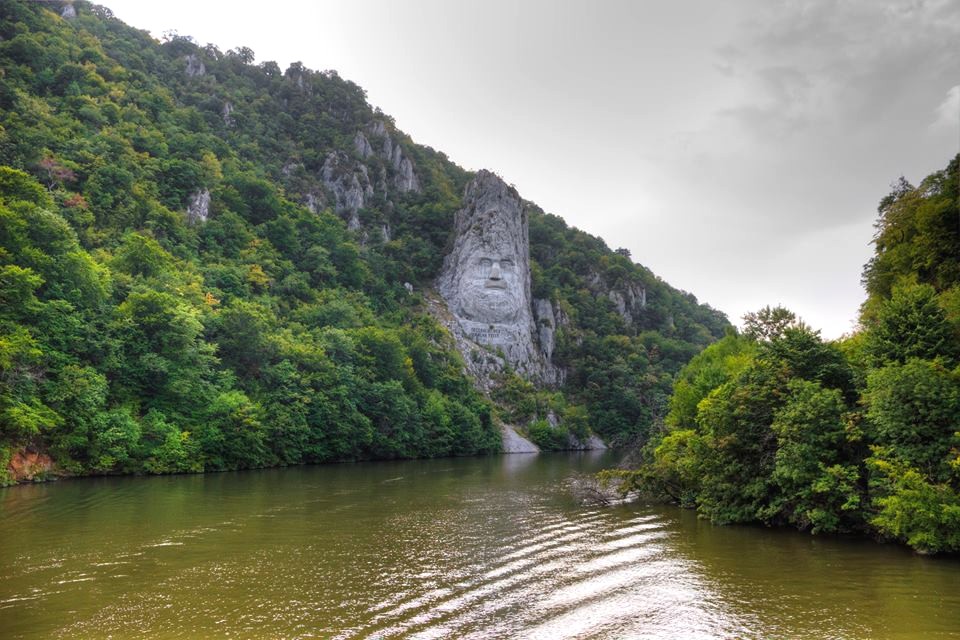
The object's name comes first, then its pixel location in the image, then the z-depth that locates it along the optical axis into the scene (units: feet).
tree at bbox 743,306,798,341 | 114.93
